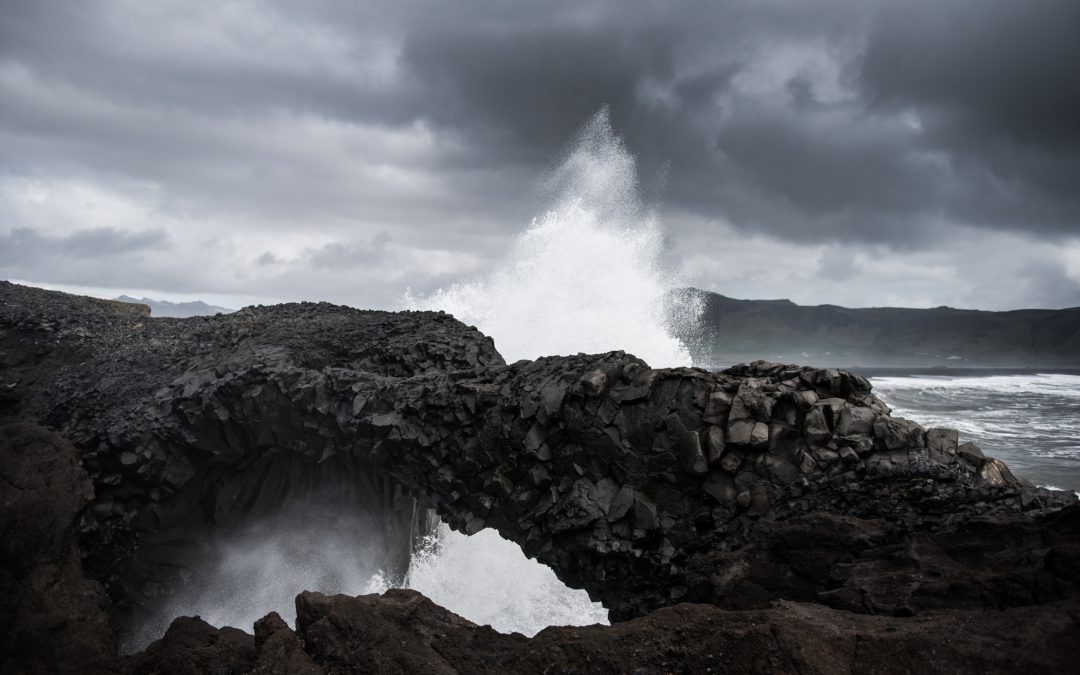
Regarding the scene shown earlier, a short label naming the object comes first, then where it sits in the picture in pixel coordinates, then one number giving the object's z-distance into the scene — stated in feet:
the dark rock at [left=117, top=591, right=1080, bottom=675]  13.91
